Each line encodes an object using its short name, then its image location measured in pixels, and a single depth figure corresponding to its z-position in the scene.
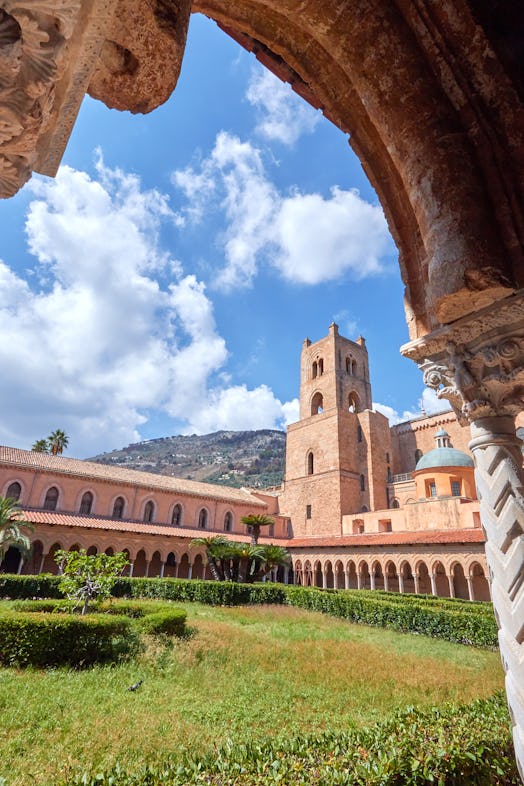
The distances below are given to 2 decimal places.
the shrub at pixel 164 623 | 10.25
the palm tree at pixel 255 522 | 25.00
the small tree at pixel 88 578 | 10.74
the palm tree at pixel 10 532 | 17.48
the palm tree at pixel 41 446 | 40.44
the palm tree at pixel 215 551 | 22.45
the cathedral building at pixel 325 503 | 21.91
